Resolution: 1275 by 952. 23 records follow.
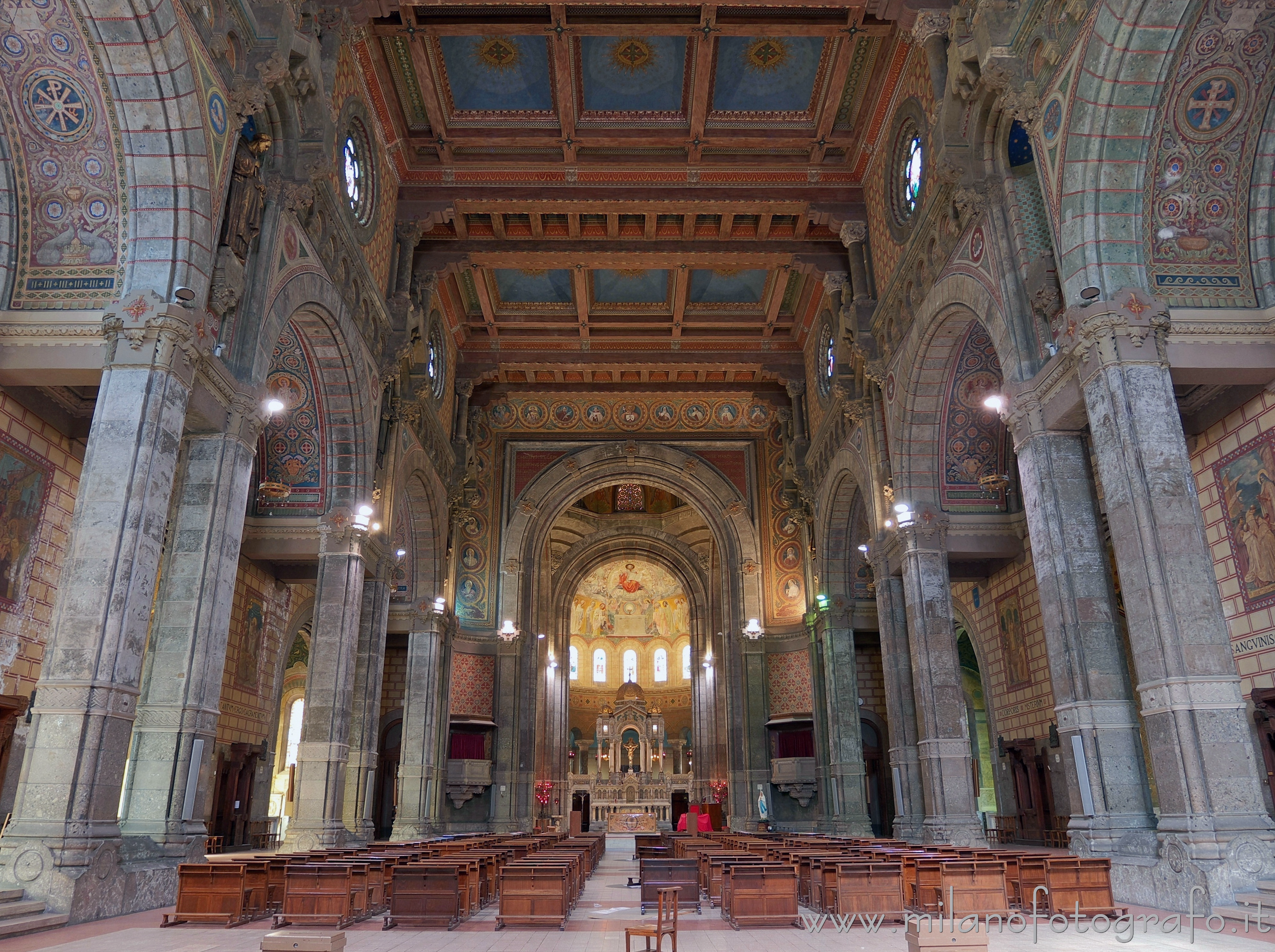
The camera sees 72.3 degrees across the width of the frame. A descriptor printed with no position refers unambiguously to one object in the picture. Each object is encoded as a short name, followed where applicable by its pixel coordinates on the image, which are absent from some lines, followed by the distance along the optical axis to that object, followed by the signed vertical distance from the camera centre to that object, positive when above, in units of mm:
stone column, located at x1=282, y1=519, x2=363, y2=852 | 15328 +1667
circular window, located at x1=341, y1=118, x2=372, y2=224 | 17453 +12040
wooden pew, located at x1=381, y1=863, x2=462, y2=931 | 8742 -1043
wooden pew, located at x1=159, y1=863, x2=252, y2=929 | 8688 -990
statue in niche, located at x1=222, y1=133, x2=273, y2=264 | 11742 +7705
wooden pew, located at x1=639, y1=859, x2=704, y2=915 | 10438 -1015
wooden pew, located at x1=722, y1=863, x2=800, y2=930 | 8742 -1023
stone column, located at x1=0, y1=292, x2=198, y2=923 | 8555 +1635
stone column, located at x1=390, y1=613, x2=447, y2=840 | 22797 +1461
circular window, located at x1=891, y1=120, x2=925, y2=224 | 17594 +12093
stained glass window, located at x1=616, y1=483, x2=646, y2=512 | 42500 +13448
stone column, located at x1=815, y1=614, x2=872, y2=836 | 21828 +1660
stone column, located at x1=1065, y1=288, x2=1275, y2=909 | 8633 +1775
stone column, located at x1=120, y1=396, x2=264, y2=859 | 10227 +1779
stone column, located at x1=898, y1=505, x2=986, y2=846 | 15562 +1742
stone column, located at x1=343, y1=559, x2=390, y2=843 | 18031 +1570
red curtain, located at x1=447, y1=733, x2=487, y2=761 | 28359 +1284
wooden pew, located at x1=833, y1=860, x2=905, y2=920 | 8836 -980
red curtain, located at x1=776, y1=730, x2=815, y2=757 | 28156 +1378
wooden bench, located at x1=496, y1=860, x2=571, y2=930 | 8836 -1027
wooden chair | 6387 -1004
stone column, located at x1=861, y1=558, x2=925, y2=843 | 17406 +1713
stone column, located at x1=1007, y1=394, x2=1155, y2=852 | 10297 +1824
